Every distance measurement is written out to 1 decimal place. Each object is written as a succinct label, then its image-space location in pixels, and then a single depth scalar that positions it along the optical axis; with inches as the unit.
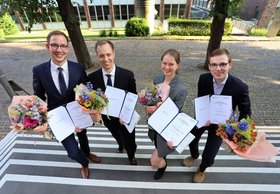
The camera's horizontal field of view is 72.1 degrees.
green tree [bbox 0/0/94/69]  249.0
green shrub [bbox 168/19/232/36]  613.9
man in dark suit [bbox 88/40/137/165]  102.3
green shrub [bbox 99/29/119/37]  659.4
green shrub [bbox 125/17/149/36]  605.0
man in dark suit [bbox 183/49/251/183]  94.7
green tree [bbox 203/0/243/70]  267.6
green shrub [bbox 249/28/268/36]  627.5
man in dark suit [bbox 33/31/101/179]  99.1
